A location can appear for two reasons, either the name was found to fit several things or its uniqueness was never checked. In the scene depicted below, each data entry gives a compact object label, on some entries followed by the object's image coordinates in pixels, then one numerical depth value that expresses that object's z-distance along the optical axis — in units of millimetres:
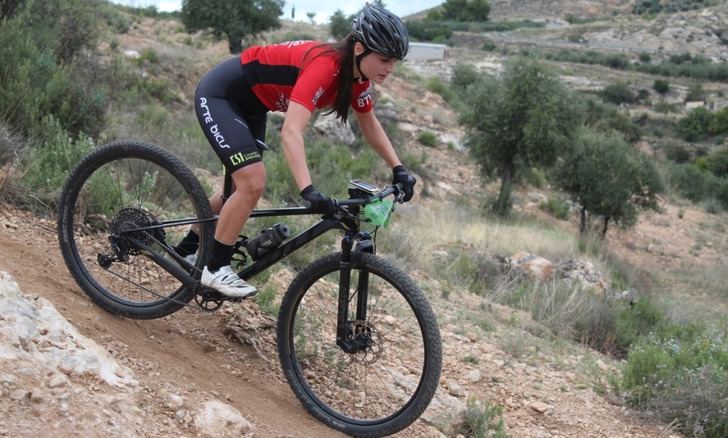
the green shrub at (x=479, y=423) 4527
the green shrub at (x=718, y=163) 40594
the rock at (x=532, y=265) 11414
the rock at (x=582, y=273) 11844
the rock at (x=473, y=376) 5590
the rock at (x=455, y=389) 5234
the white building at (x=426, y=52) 51500
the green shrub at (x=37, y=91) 6551
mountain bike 3723
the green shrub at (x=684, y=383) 5406
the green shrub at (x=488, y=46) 66875
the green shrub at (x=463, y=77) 37756
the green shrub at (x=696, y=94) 56631
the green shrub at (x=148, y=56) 19016
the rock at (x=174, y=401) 3443
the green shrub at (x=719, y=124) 47531
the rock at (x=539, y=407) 5359
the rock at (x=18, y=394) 2969
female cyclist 3576
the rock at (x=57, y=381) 3135
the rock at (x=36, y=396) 3014
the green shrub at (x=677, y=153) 44500
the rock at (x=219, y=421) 3398
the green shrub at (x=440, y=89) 31859
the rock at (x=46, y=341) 3277
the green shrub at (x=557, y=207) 24109
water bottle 3885
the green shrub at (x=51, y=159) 5449
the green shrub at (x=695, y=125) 48062
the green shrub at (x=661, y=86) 56938
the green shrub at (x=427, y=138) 25188
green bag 3586
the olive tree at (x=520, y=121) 22156
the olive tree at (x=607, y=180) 22828
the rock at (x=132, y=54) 18828
